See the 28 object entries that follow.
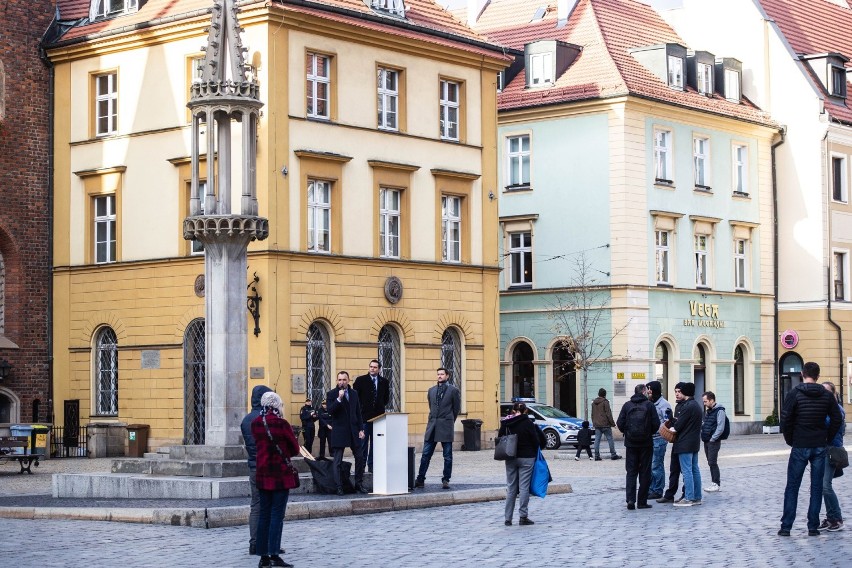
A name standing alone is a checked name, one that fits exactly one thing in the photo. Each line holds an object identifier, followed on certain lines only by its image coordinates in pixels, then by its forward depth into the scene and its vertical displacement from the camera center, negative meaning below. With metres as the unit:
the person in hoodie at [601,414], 36.31 -0.84
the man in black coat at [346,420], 24.27 -0.61
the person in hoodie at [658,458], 23.85 -1.20
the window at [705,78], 54.47 +9.82
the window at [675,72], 53.09 +9.74
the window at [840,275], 57.19 +3.41
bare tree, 49.72 +1.88
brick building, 41.06 +4.19
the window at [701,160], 53.28 +6.93
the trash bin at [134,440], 39.03 -1.41
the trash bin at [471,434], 41.66 -1.44
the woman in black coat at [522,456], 20.47 -0.99
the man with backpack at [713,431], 25.36 -0.88
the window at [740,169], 55.19 +6.87
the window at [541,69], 51.88 +9.66
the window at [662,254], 51.34 +3.76
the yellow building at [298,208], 38.38 +4.21
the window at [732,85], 55.91 +9.80
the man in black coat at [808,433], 18.05 -0.65
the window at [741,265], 55.34 +3.67
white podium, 23.94 -1.09
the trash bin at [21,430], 33.12 -0.97
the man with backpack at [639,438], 22.33 -0.85
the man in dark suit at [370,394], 25.39 -0.25
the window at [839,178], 57.19 +6.74
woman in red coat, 15.95 -0.85
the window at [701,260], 53.22 +3.71
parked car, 43.59 -1.36
